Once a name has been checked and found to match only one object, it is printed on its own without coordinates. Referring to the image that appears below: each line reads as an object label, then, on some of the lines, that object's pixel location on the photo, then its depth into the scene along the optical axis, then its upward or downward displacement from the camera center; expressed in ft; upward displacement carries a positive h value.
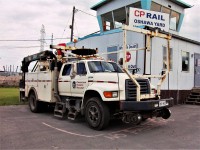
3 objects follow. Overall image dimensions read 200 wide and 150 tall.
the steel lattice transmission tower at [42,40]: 151.86 +24.82
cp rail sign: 44.37 +11.17
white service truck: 23.58 -1.41
